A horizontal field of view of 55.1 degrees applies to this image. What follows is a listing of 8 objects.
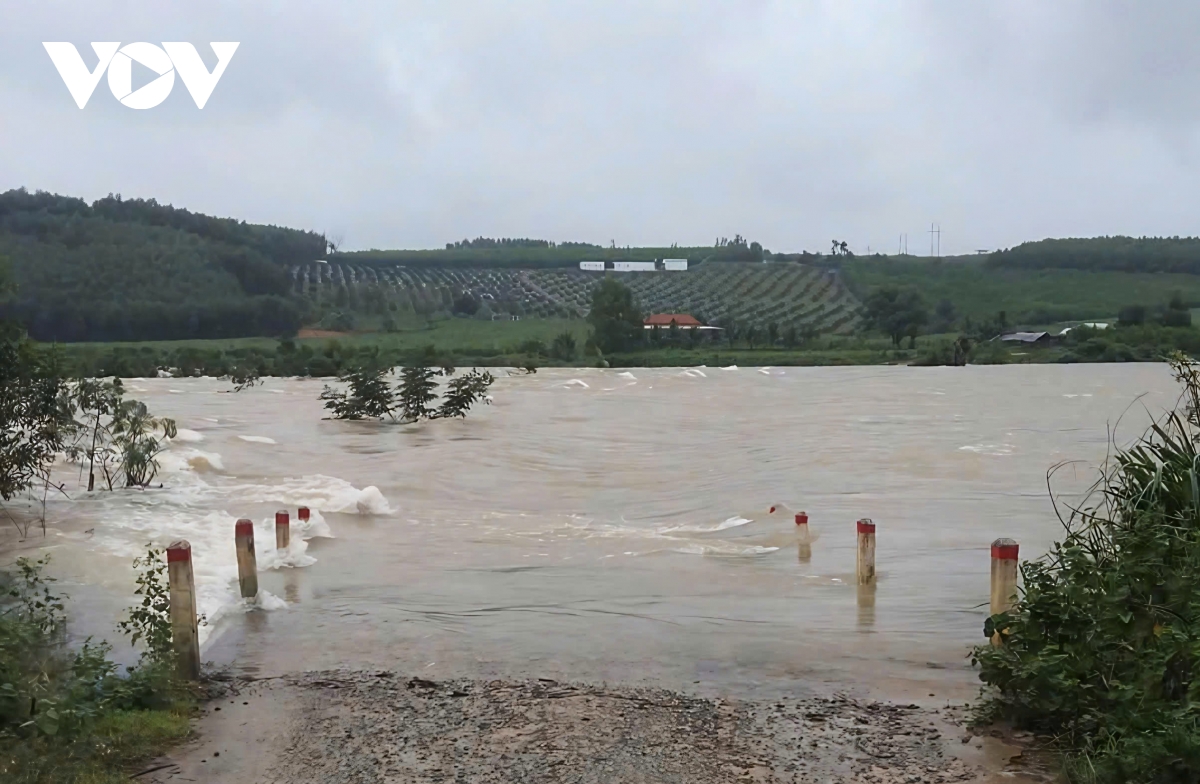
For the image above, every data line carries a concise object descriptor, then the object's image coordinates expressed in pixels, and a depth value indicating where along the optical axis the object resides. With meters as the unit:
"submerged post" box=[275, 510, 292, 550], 13.82
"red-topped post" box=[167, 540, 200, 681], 7.57
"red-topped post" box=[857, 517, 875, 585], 11.81
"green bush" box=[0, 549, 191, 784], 5.14
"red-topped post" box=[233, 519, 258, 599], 10.73
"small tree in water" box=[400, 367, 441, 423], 34.34
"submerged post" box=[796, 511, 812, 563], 14.98
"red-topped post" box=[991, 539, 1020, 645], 8.14
